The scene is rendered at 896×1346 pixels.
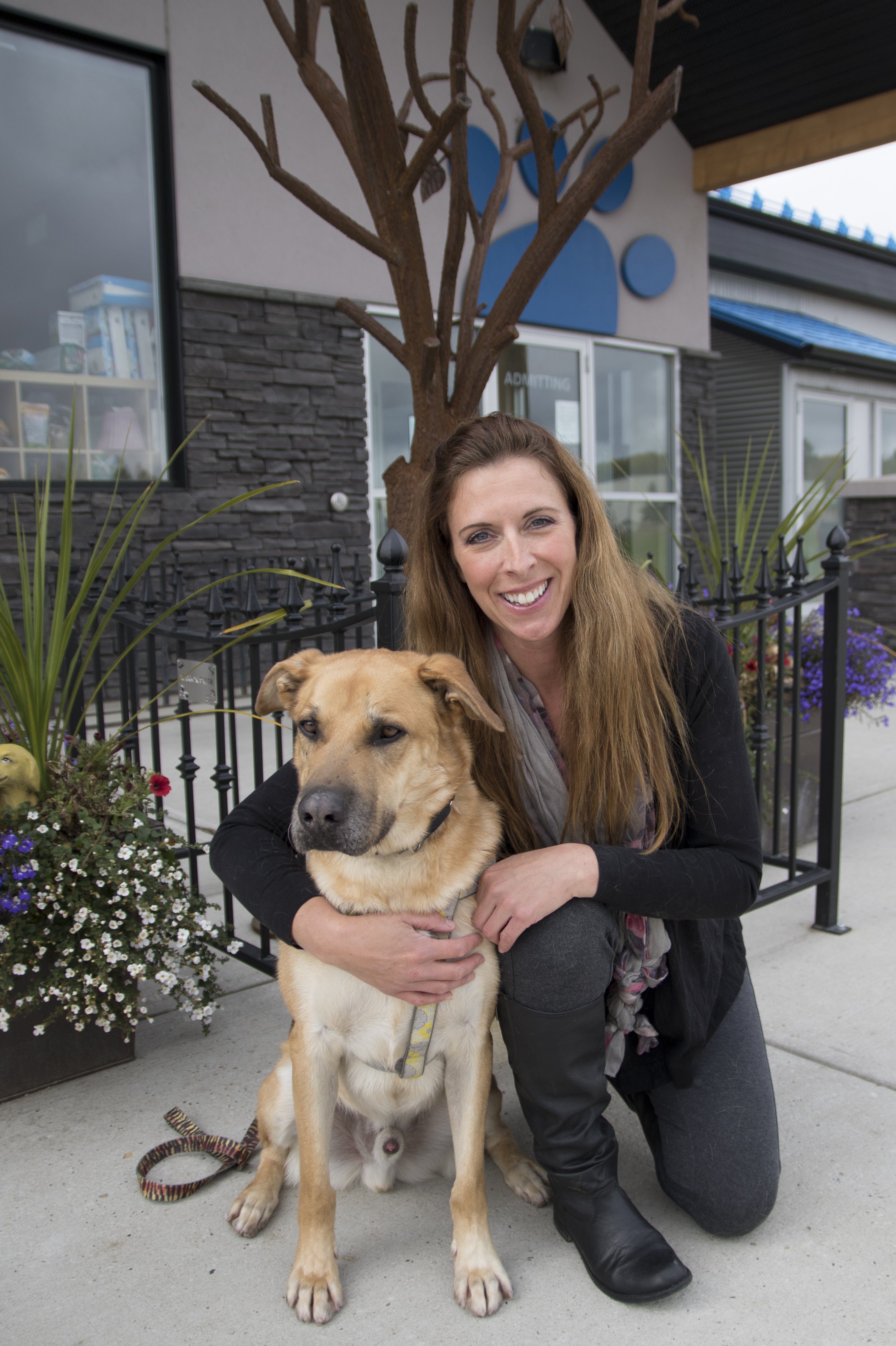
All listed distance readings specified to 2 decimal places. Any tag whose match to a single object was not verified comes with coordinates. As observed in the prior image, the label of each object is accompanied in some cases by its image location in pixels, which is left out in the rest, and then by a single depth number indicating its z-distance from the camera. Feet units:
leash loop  6.93
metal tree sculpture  12.08
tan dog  5.76
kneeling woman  5.85
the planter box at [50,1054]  7.80
